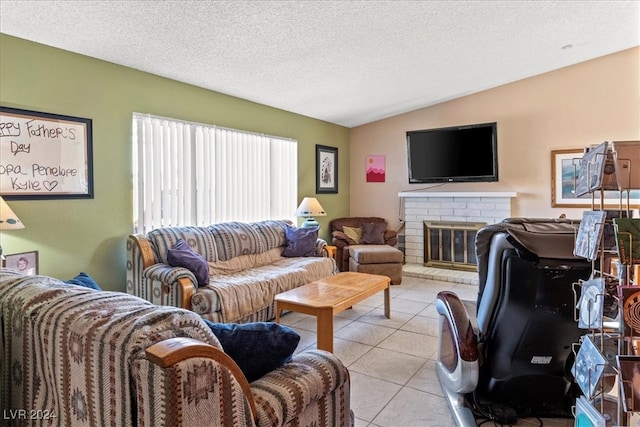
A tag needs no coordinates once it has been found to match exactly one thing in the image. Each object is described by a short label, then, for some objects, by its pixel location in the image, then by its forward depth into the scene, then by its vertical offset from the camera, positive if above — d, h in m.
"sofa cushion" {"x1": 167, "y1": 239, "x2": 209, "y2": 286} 3.15 -0.43
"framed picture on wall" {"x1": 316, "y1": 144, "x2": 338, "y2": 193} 6.00 +0.65
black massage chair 1.67 -0.59
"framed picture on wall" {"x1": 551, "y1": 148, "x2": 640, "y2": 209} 4.97 +0.35
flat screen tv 5.26 +0.78
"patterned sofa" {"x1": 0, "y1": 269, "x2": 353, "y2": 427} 0.88 -0.43
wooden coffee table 2.74 -0.70
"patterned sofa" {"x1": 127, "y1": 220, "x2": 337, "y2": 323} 3.02 -0.59
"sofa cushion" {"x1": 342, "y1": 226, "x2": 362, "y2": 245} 6.00 -0.39
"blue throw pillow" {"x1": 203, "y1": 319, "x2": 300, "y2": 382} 1.28 -0.46
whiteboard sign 2.71 +0.44
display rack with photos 0.99 -0.24
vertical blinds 3.63 +0.41
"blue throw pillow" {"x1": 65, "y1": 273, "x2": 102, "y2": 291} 1.68 -0.31
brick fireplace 5.41 -0.04
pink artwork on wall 6.43 +0.69
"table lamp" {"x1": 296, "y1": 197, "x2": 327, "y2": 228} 5.13 +0.00
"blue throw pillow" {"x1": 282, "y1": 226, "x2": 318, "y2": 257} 4.59 -0.40
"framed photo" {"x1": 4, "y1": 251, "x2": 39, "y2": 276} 2.67 -0.35
